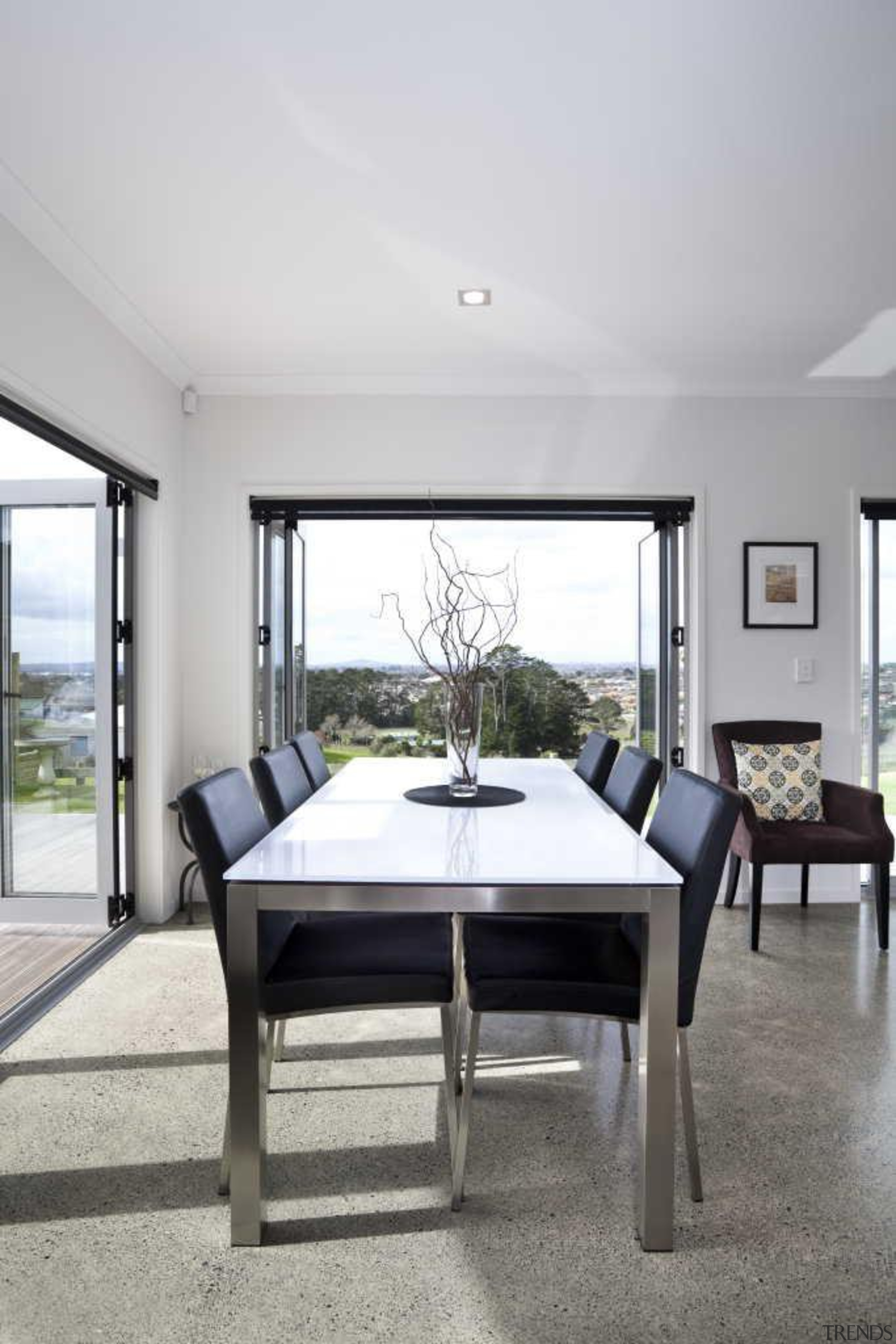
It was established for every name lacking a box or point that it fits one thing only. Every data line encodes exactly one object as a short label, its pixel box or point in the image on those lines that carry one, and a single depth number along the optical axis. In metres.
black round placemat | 2.62
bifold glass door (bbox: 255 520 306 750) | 4.29
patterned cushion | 3.96
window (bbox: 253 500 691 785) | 5.37
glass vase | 2.70
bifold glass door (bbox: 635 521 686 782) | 4.36
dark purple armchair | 3.58
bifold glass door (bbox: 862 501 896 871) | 4.48
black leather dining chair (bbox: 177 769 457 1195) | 1.82
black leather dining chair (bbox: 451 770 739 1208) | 1.83
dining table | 1.71
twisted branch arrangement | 4.73
